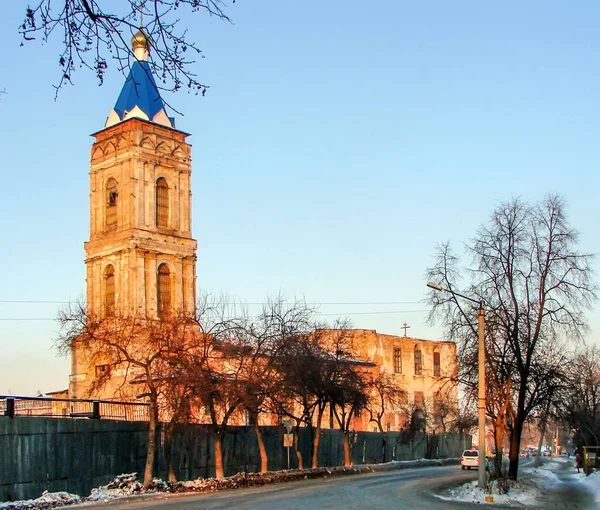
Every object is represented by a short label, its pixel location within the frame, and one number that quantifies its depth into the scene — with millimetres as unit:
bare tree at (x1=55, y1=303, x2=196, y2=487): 34812
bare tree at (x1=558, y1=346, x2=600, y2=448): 58844
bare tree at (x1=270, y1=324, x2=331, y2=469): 44312
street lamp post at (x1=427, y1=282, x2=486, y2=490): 29562
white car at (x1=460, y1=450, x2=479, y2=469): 58656
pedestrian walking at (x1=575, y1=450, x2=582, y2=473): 62559
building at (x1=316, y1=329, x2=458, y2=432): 82500
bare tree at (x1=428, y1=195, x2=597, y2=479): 34000
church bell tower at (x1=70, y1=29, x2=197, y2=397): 72812
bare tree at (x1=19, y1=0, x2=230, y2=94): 7832
